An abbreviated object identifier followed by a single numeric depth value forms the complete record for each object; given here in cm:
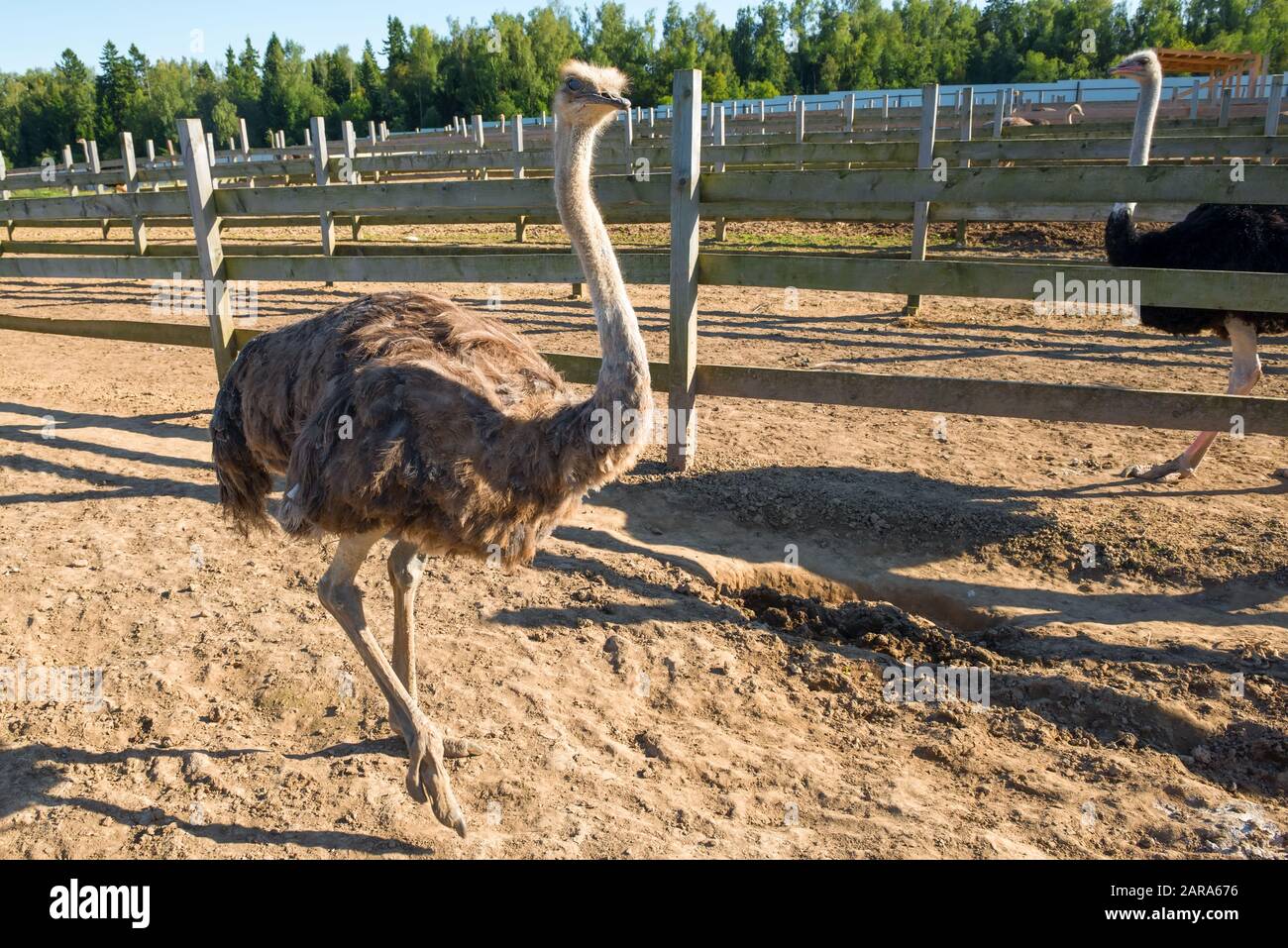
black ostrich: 470
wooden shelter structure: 2527
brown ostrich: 262
